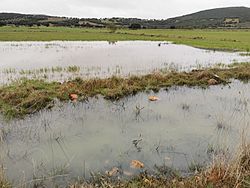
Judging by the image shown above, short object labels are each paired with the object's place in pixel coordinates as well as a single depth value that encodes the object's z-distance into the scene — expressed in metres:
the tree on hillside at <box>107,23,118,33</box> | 44.09
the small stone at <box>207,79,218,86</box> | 9.43
